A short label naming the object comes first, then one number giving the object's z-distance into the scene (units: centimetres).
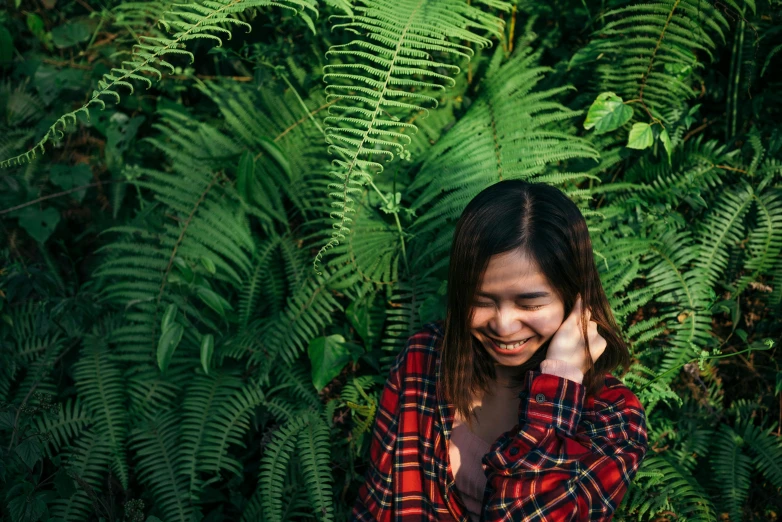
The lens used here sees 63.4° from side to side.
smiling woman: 166
